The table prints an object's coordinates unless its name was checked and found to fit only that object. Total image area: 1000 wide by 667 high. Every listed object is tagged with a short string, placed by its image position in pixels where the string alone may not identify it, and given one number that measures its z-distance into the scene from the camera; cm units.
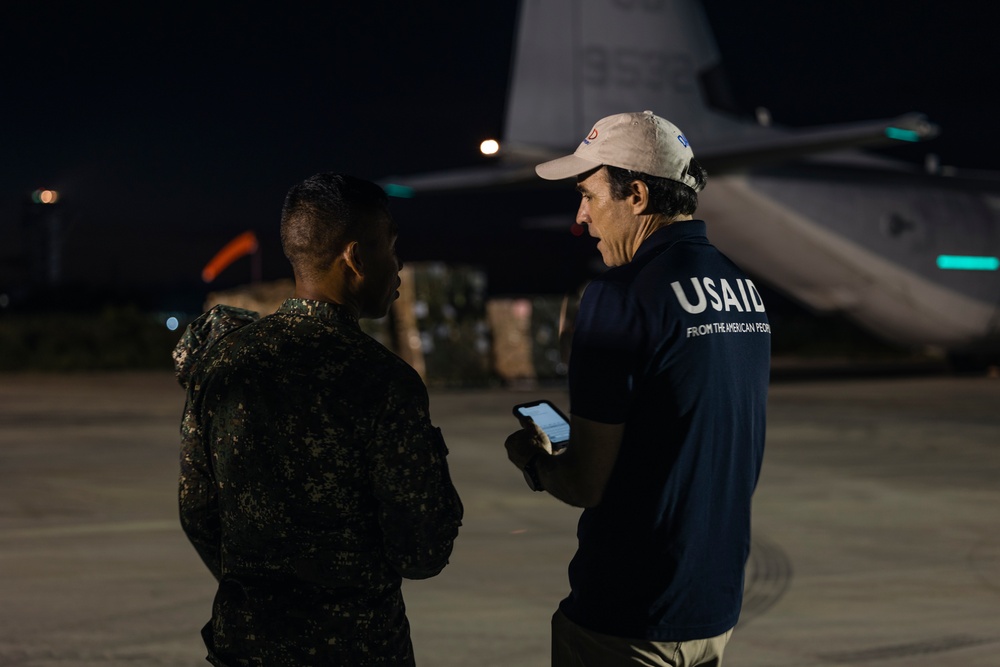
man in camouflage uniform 216
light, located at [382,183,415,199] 1940
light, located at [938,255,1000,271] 2003
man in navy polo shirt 229
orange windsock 4128
